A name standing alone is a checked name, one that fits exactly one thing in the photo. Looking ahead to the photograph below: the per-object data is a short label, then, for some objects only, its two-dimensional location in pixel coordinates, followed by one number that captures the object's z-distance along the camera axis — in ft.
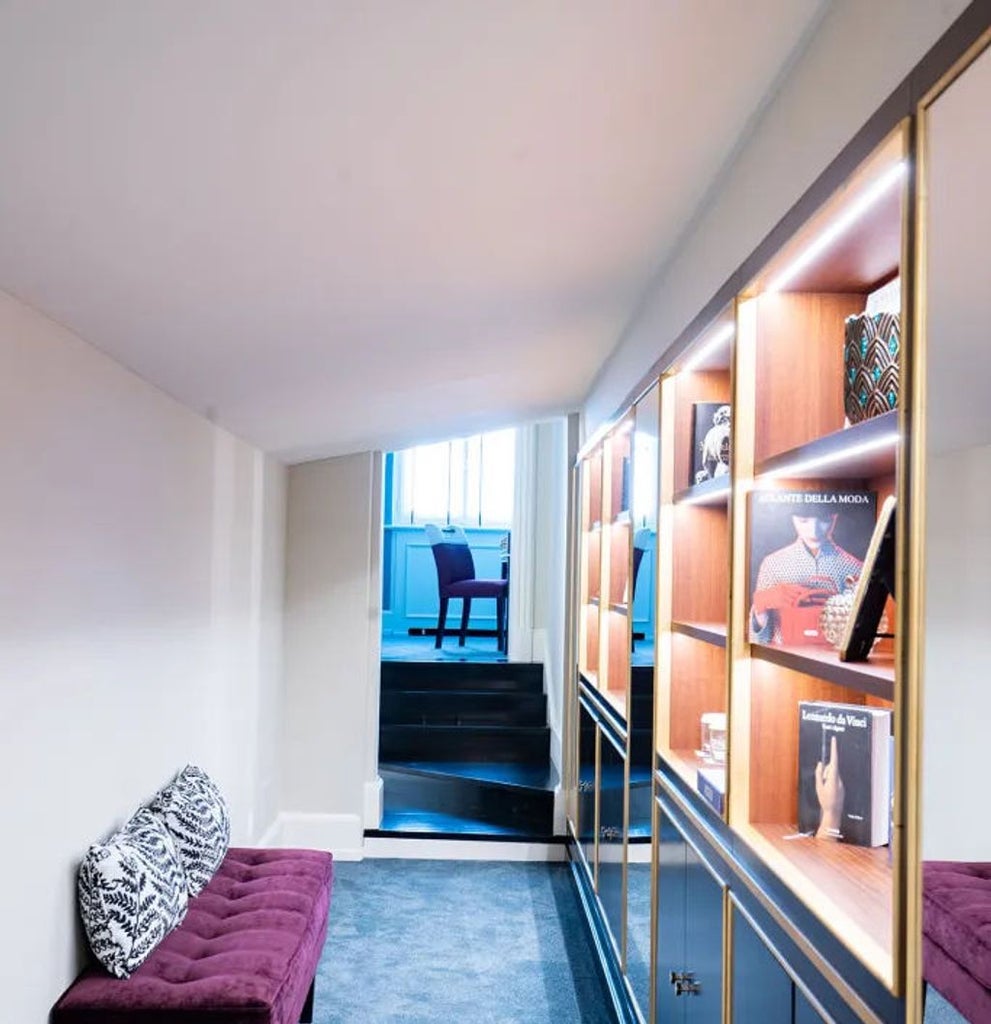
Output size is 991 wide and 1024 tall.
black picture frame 4.35
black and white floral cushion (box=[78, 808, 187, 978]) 7.95
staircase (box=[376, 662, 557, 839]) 18.35
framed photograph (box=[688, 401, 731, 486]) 7.68
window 31.17
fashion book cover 5.71
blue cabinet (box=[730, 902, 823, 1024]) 5.05
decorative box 4.73
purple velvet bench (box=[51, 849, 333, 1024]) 7.75
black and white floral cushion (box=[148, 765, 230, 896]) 10.02
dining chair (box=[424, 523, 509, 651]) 25.22
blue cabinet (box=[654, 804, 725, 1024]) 6.77
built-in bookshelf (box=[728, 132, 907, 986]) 4.87
